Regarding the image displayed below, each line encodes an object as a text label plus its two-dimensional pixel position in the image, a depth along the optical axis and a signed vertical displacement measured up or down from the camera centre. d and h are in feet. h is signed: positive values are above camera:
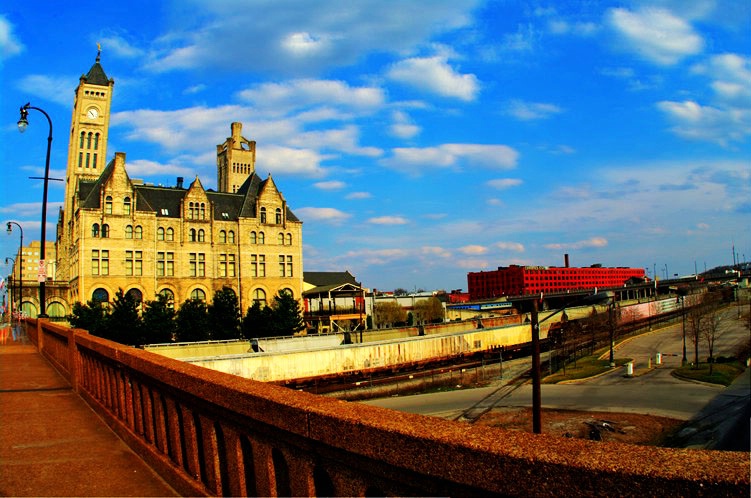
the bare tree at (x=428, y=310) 315.37 -17.47
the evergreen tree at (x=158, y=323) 175.80 -10.72
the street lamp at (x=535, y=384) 77.10 -15.30
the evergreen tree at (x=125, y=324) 167.22 -10.03
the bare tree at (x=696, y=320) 161.27 -15.52
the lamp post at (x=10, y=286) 233.31 +4.42
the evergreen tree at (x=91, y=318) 169.17 -7.87
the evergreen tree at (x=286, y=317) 201.98 -11.80
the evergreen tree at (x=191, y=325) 184.14 -12.24
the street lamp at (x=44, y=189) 72.53 +16.11
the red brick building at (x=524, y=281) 612.29 -3.65
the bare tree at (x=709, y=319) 133.44 -14.07
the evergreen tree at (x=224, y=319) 190.29 -10.99
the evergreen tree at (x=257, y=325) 198.59 -13.97
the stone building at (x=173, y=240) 211.00 +21.75
